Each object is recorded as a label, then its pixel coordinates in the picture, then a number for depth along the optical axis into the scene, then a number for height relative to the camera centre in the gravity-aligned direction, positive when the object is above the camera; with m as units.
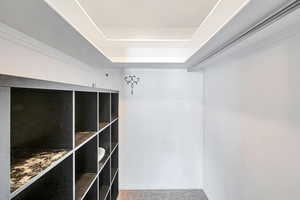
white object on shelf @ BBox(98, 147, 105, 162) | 1.95 -0.59
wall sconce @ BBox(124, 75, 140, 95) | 3.40 +0.39
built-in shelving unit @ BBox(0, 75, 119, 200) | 0.84 -0.26
